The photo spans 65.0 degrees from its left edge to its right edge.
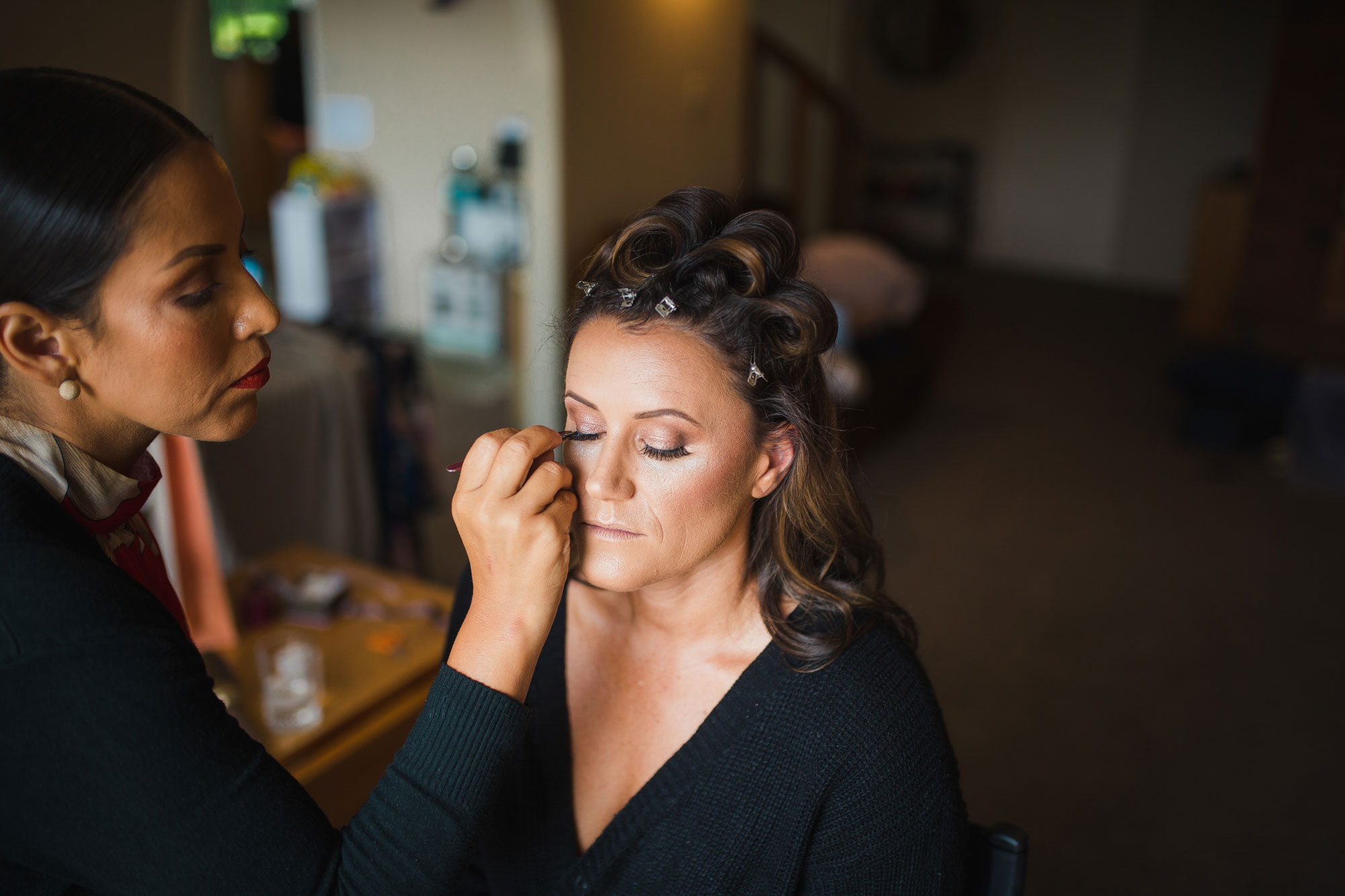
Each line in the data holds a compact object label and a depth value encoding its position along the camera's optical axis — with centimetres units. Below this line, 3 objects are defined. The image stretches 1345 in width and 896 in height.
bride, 104
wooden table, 163
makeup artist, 68
